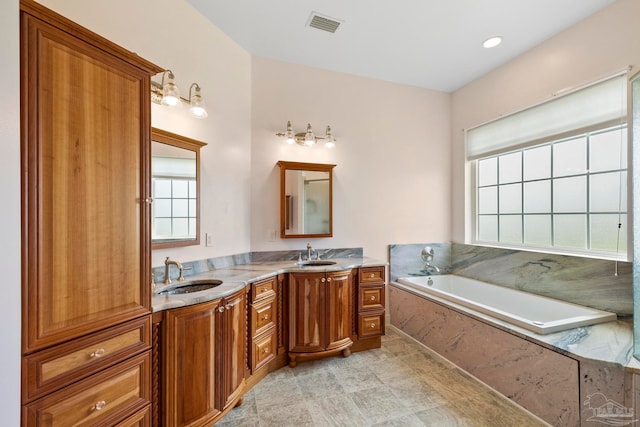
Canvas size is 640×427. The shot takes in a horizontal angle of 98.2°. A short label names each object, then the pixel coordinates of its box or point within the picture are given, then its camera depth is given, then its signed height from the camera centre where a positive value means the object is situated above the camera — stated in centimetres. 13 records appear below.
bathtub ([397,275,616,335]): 194 -80
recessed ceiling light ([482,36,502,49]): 251 +159
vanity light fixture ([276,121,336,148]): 279 +79
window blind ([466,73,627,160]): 215 +88
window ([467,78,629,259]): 219 +29
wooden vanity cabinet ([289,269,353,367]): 238 -88
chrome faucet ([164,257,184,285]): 183 -37
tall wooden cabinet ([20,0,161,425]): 96 -4
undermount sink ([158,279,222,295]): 188 -51
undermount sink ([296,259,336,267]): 277 -49
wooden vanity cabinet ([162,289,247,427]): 146 -85
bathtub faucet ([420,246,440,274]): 341 -56
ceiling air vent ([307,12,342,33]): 224 +159
